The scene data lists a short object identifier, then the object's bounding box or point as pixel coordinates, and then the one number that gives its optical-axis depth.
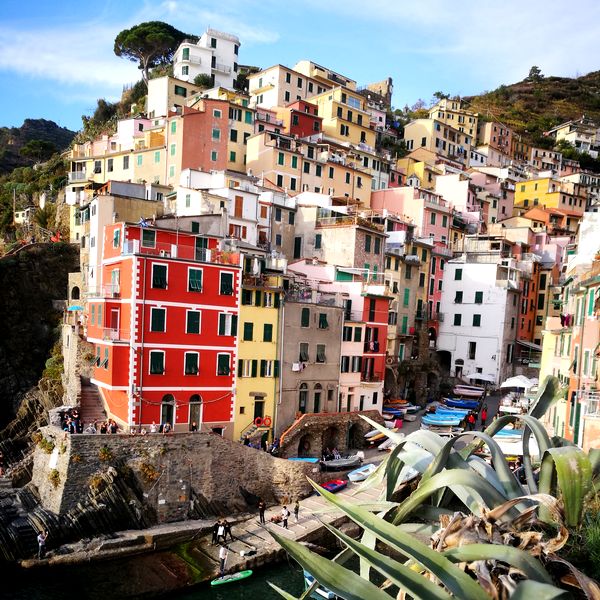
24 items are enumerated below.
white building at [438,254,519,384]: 52.38
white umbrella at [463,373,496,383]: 51.94
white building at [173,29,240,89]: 78.00
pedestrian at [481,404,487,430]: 43.59
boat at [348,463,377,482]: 32.56
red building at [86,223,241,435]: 29.94
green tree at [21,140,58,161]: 87.12
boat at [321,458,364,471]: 34.00
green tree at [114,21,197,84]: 88.31
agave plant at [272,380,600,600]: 4.89
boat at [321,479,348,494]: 31.70
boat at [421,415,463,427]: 39.56
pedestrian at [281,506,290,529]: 28.70
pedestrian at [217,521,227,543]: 27.44
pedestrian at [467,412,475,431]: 42.28
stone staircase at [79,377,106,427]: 33.00
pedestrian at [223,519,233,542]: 27.76
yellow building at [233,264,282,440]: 34.12
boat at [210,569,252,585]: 24.88
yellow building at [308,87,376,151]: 70.81
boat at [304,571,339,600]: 22.91
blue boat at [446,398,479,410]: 46.03
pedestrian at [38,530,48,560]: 25.07
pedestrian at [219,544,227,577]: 25.40
